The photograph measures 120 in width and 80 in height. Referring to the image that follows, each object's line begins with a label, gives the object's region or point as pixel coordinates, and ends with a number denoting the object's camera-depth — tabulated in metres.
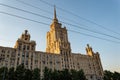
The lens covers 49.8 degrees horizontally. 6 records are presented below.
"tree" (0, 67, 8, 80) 38.42
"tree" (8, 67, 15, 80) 38.80
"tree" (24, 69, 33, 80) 40.25
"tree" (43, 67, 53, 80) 42.47
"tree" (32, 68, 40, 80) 40.81
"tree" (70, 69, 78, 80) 44.61
